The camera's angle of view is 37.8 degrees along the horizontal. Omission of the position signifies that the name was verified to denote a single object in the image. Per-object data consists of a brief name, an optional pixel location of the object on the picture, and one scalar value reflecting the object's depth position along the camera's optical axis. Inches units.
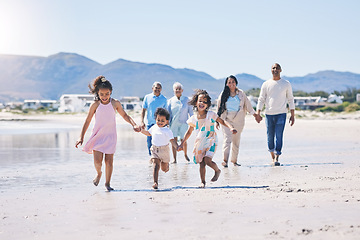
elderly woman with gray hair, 437.4
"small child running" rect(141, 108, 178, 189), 280.8
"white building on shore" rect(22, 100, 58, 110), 5146.7
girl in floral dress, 286.4
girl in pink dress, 274.1
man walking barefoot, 396.5
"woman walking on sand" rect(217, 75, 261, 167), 395.2
